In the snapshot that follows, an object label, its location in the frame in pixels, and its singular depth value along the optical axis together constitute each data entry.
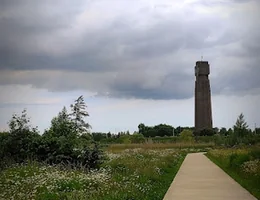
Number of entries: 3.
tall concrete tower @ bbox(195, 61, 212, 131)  76.62
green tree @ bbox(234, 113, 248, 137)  37.28
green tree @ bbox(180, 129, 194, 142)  57.58
